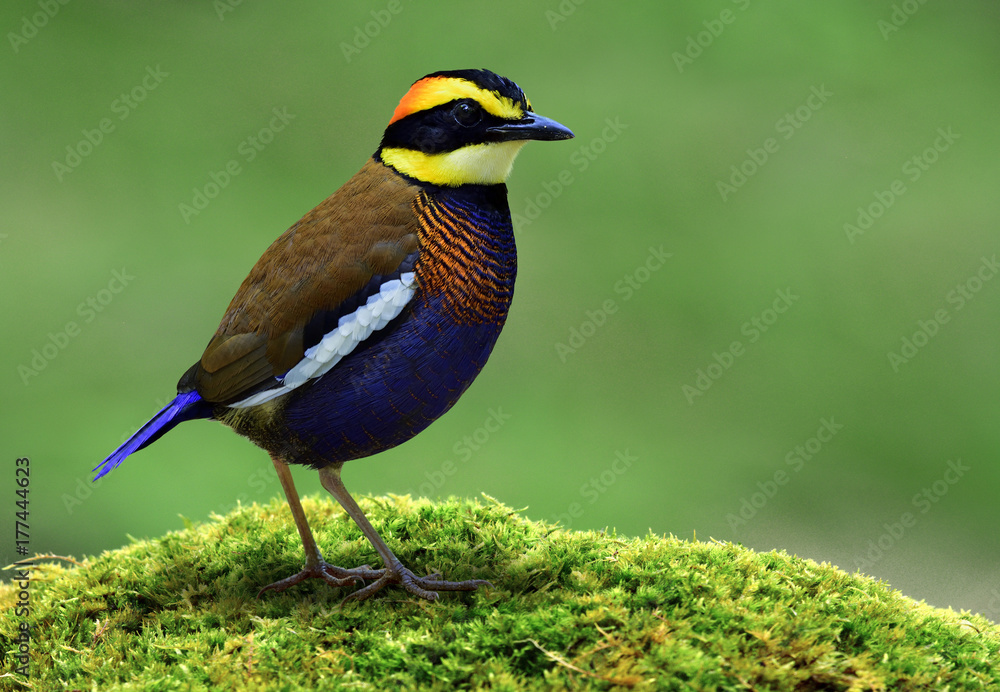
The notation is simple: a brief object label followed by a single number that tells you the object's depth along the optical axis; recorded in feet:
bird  25.34
